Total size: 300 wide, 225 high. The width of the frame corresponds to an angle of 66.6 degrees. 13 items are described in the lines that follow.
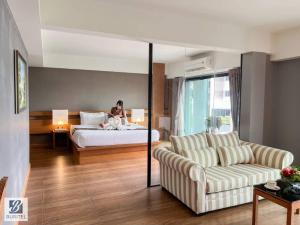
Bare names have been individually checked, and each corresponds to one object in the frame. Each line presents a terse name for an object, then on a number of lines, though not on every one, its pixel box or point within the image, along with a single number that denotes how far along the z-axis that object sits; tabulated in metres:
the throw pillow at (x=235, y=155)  3.21
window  4.57
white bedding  4.76
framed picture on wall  2.51
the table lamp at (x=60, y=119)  6.17
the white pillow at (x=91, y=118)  6.30
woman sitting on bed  5.68
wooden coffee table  2.07
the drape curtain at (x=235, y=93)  4.48
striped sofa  2.60
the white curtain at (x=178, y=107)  4.18
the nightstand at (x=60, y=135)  6.08
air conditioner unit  4.95
